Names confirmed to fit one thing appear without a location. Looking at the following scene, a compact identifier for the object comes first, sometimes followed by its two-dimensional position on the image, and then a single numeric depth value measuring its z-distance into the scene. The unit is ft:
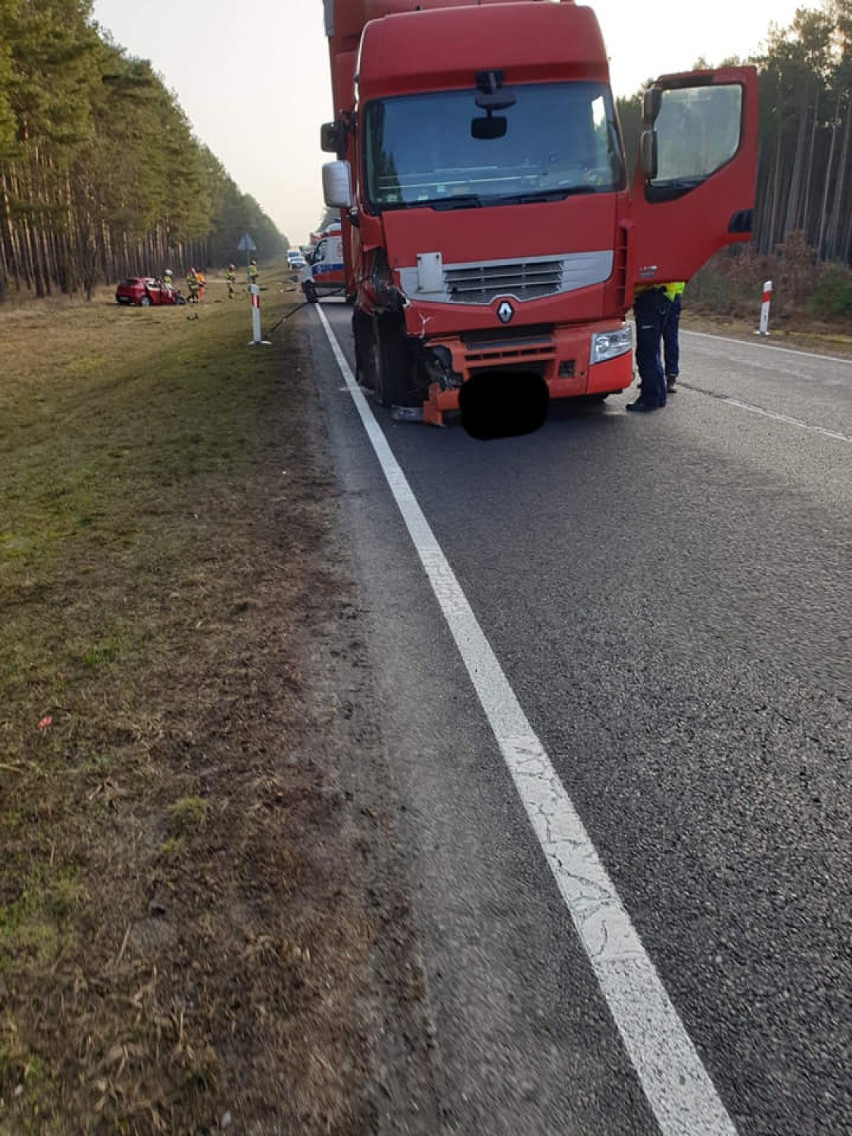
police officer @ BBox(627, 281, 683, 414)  26.61
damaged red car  127.34
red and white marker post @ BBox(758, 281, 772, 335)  58.65
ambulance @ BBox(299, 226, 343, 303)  53.07
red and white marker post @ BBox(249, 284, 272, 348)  52.24
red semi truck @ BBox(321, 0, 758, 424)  22.80
